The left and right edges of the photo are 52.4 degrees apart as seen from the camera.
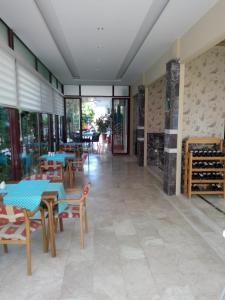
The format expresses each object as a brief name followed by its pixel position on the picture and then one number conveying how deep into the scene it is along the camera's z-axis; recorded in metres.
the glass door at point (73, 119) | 9.79
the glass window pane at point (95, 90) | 9.74
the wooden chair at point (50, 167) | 4.27
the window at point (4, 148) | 3.65
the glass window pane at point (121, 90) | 9.83
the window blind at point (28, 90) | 4.15
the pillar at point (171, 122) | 4.26
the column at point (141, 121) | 7.34
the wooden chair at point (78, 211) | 2.60
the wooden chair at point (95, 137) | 10.66
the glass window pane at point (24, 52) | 4.05
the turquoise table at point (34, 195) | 2.30
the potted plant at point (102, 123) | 11.62
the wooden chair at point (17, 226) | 2.01
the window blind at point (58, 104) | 7.86
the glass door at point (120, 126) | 9.92
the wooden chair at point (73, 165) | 5.07
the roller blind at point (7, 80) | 3.38
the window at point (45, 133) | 6.15
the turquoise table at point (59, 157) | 4.89
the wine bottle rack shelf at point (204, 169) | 4.23
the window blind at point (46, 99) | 5.91
